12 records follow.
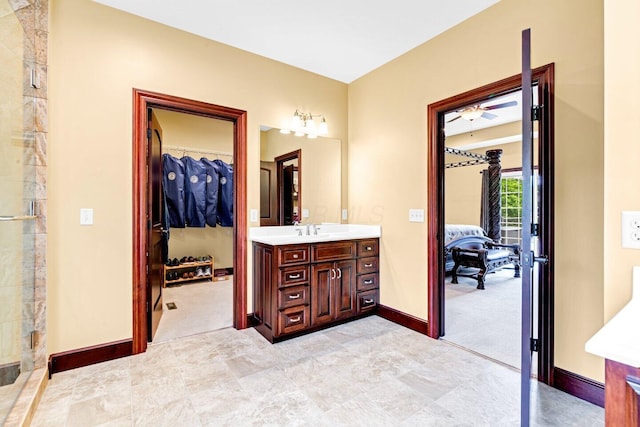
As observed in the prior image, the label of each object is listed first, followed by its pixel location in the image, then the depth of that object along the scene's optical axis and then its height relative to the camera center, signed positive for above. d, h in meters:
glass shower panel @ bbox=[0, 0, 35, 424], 1.77 -0.01
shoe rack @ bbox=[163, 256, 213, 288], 4.64 -0.93
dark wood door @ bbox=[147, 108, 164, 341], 2.64 -0.14
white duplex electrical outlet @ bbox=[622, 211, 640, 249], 0.99 -0.06
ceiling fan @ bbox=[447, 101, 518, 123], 4.35 +1.48
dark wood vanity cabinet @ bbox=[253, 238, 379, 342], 2.67 -0.70
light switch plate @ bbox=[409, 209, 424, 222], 2.91 -0.02
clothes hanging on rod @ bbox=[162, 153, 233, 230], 4.68 +0.34
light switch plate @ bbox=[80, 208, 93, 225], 2.29 -0.03
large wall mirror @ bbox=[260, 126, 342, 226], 3.20 +0.39
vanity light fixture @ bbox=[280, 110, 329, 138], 3.35 +0.99
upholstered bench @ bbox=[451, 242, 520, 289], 4.61 -0.74
